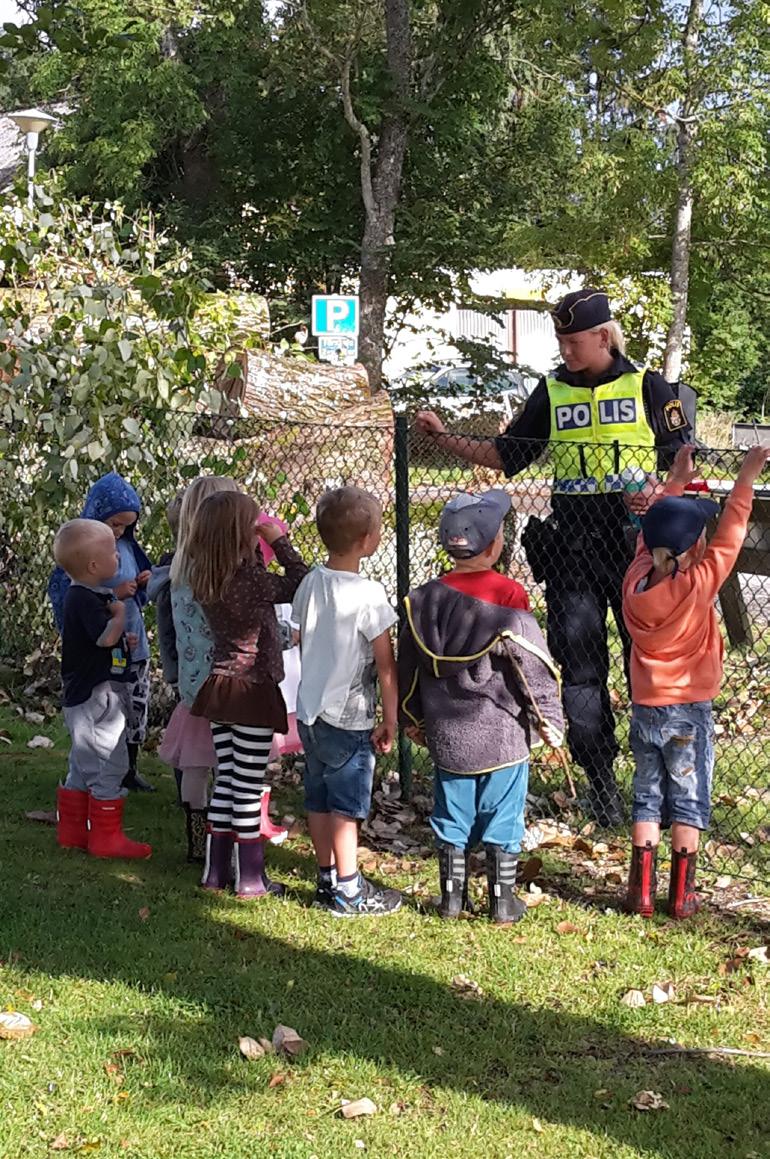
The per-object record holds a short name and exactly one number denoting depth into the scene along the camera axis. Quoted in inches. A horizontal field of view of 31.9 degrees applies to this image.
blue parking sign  631.8
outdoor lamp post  678.5
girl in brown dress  185.0
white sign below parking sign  622.2
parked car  782.5
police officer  203.6
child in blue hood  225.6
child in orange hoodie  174.9
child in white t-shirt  181.8
